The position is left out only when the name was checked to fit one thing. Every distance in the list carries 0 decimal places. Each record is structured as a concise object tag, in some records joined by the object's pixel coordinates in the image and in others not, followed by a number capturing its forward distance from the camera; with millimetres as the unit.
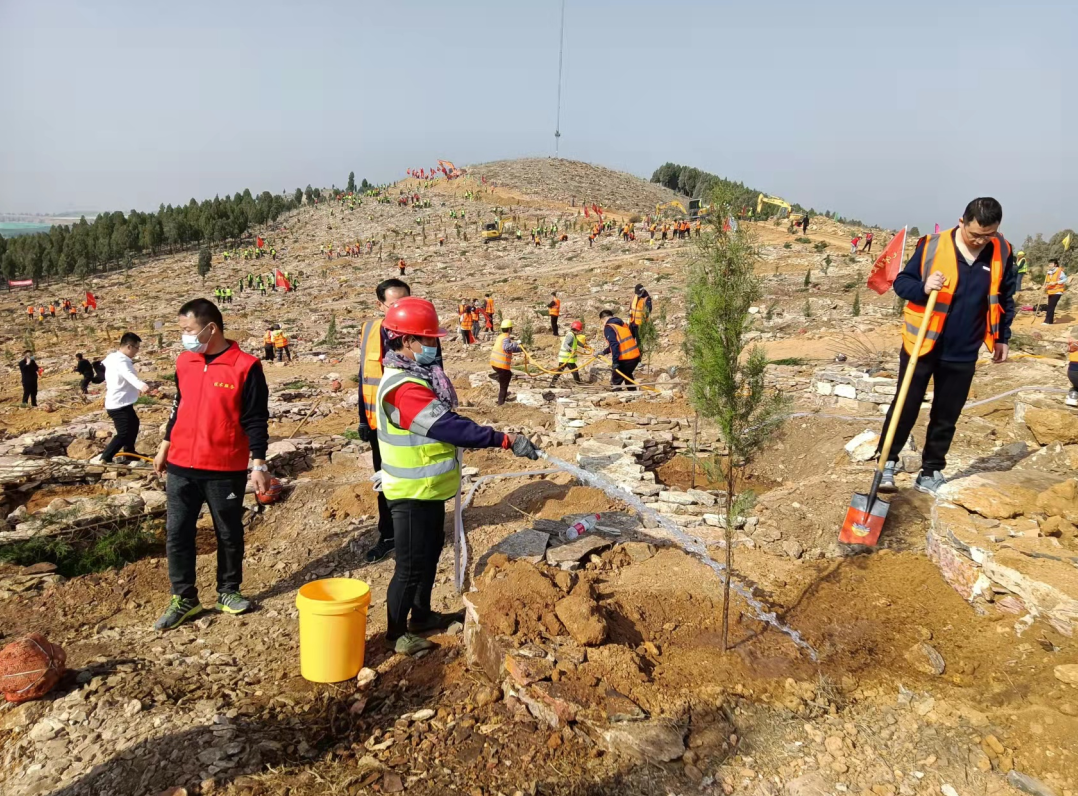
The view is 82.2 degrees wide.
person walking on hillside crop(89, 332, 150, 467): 6062
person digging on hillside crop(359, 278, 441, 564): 4496
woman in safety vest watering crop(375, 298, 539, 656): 3145
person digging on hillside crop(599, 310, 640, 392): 9883
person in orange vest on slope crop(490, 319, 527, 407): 9492
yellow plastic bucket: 3102
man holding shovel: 3963
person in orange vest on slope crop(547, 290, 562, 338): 18141
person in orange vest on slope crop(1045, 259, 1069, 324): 13102
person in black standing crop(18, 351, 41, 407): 12664
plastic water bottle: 4691
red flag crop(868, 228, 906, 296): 4496
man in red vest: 3756
